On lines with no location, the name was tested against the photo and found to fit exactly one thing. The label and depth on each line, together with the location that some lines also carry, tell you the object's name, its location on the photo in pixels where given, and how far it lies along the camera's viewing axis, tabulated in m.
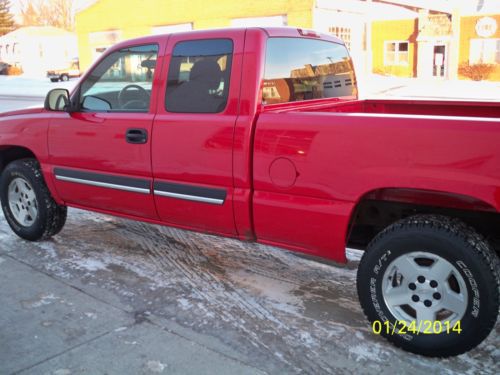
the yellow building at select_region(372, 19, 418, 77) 37.81
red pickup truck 3.04
